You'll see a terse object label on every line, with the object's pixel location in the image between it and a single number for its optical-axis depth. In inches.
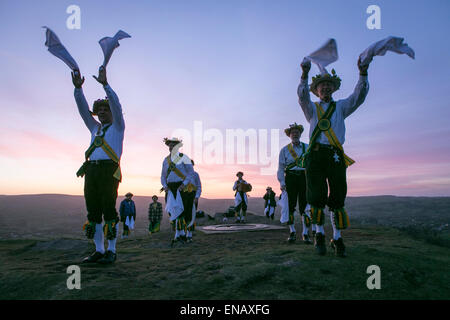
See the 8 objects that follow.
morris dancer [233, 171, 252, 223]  533.3
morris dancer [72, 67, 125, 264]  140.0
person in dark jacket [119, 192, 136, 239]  476.1
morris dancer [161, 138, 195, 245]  232.5
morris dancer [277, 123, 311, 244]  210.4
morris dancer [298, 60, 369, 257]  134.6
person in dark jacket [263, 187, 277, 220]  631.8
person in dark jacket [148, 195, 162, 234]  506.0
